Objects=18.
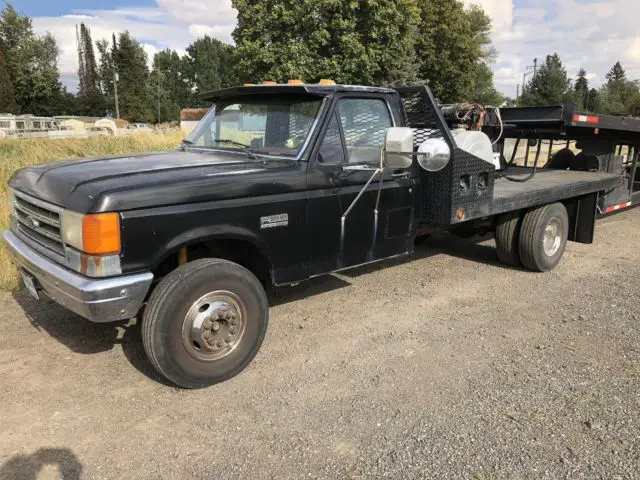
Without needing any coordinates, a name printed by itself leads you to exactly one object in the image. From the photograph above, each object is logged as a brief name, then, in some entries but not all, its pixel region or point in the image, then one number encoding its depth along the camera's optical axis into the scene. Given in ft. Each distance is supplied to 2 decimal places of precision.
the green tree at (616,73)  403.38
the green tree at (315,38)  90.53
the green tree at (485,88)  192.56
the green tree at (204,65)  343.87
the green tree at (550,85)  234.79
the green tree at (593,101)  276.62
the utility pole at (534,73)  252.58
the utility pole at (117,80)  261.03
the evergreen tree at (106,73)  329.87
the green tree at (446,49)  143.54
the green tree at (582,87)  292.57
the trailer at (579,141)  21.01
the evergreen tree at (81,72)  372.17
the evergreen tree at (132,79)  305.94
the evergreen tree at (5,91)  227.40
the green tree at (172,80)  341.41
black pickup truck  10.71
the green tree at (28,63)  245.65
